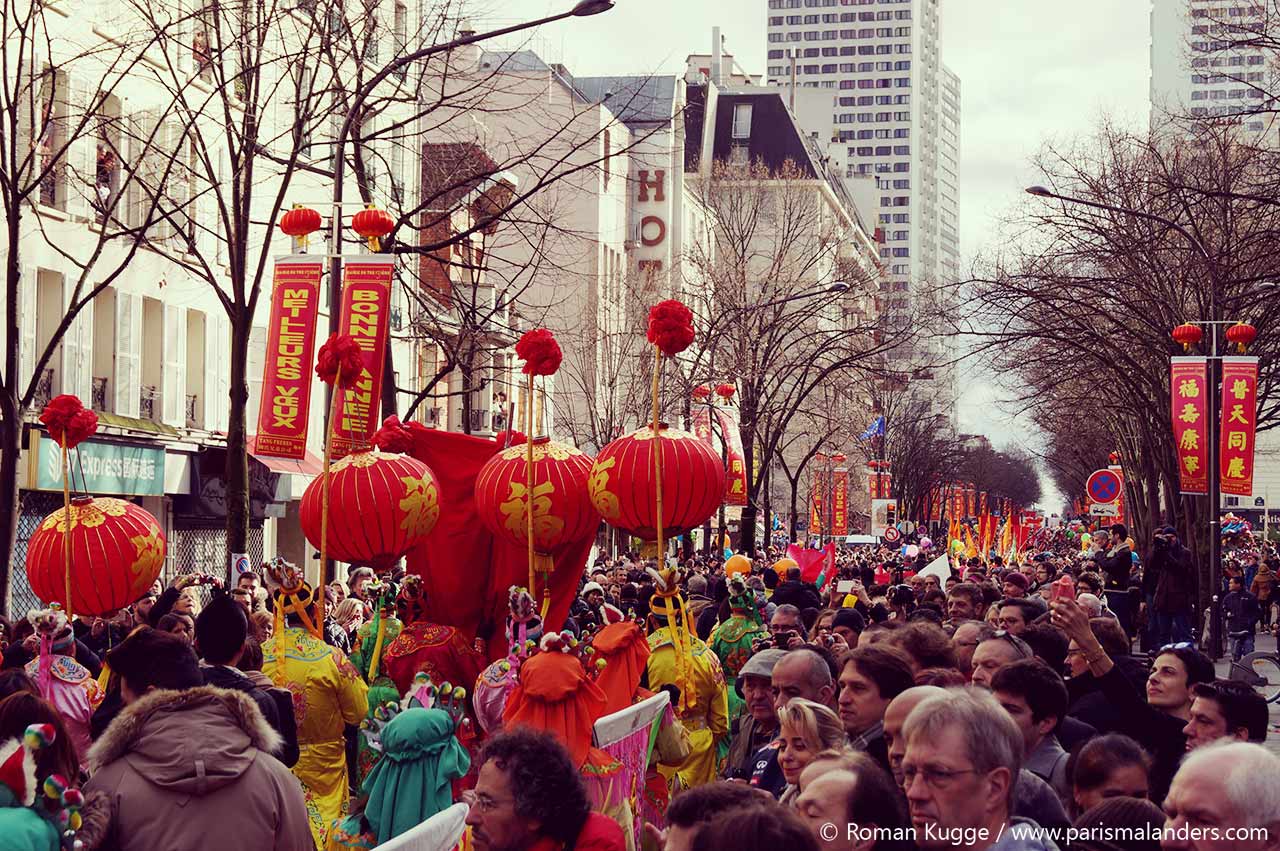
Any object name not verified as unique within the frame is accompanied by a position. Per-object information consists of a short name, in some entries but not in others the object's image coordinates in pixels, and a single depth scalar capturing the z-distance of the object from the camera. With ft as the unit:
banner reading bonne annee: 55.36
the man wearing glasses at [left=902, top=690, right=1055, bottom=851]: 14.32
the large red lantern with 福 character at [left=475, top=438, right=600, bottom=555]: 36.50
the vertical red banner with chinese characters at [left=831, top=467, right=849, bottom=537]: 192.03
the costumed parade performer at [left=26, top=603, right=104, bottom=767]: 27.68
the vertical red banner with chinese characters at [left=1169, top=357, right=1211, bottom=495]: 81.92
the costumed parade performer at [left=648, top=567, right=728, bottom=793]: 30.27
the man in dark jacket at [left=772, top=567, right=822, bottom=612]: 46.26
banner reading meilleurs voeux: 57.67
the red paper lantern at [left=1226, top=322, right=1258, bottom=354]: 83.51
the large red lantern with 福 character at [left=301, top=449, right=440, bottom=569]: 35.58
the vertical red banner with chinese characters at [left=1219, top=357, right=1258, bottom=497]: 83.66
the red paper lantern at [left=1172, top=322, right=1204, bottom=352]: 84.17
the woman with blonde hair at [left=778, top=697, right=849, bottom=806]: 18.81
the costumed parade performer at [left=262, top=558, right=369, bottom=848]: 27.78
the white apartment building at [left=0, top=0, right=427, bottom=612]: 83.05
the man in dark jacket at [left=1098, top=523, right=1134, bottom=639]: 68.54
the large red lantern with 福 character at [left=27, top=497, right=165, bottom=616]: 39.75
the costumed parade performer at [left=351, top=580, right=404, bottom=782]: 33.17
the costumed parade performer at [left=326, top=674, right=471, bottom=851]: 20.77
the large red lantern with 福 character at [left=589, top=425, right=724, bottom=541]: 35.96
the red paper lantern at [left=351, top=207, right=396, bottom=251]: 54.80
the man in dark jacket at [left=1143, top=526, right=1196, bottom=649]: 71.26
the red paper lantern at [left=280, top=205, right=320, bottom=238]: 54.75
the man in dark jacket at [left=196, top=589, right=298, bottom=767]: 24.57
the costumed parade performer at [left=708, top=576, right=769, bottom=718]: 35.17
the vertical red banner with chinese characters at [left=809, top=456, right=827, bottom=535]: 229.25
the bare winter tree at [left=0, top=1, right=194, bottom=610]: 79.71
